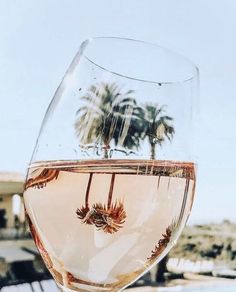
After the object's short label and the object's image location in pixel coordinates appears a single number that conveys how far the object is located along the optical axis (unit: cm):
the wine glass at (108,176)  26
